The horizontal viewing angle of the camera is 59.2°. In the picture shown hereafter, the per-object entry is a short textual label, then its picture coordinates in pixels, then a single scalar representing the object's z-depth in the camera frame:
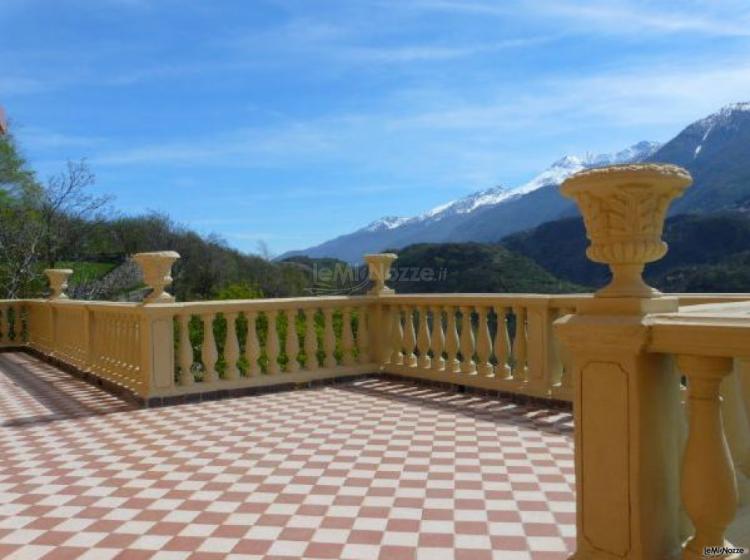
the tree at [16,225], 16.00
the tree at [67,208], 16.83
